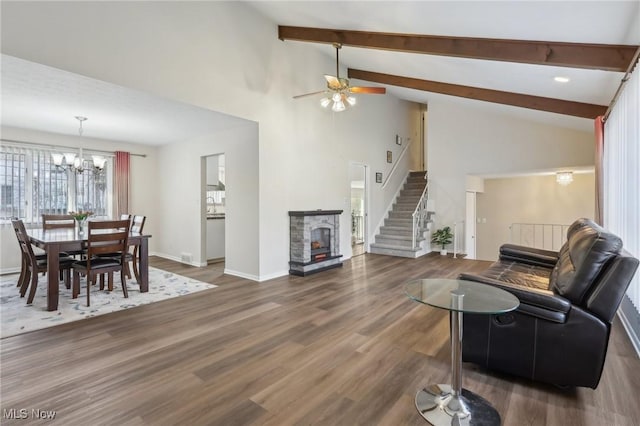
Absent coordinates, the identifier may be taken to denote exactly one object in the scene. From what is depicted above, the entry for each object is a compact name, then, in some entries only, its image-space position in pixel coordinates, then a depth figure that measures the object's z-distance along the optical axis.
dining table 3.66
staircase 7.58
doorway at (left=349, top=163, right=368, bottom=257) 8.01
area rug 3.35
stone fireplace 5.55
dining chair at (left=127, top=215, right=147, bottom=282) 4.75
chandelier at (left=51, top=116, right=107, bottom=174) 4.77
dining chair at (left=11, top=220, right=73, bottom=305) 3.93
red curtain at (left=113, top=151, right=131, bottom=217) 6.77
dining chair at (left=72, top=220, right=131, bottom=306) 3.87
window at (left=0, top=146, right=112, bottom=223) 5.52
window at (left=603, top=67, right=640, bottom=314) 2.77
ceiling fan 4.40
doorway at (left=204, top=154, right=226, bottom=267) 6.74
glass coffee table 1.84
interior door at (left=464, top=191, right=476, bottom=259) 7.70
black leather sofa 1.98
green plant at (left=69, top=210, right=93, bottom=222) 4.51
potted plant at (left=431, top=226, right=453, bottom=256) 7.73
